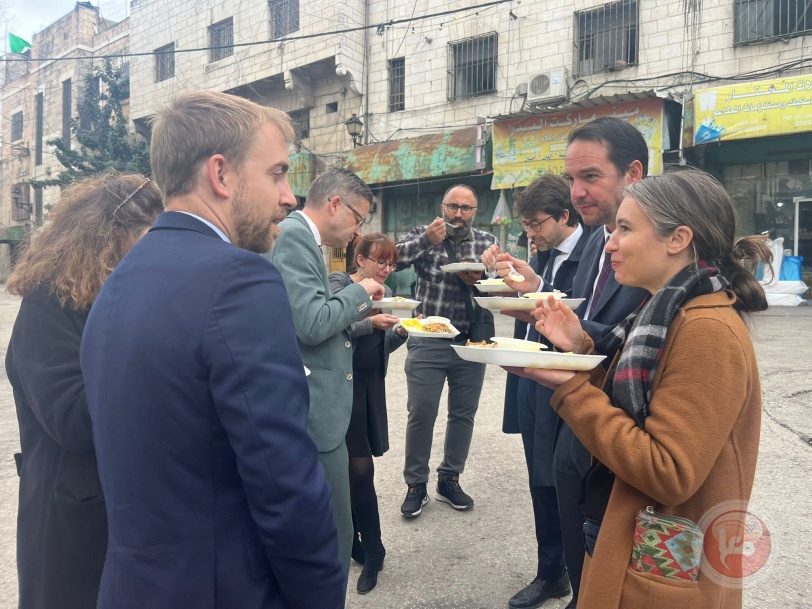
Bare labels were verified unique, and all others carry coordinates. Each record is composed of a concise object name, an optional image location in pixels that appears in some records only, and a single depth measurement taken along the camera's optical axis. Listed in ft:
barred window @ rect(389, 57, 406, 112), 50.26
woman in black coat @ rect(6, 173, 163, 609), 5.26
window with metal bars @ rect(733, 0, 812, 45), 33.96
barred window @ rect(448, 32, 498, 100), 45.42
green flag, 85.51
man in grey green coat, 7.07
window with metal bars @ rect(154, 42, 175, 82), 64.79
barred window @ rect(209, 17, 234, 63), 58.85
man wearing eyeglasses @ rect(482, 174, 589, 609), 8.59
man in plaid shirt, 12.22
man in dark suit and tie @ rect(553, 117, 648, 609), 7.05
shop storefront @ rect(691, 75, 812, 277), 33.65
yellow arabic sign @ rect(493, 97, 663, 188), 36.68
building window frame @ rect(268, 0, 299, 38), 54.03
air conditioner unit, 40.32
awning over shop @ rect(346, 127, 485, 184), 45.29
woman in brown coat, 4.41
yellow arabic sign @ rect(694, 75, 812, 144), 33.12
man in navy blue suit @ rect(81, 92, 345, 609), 3.67
